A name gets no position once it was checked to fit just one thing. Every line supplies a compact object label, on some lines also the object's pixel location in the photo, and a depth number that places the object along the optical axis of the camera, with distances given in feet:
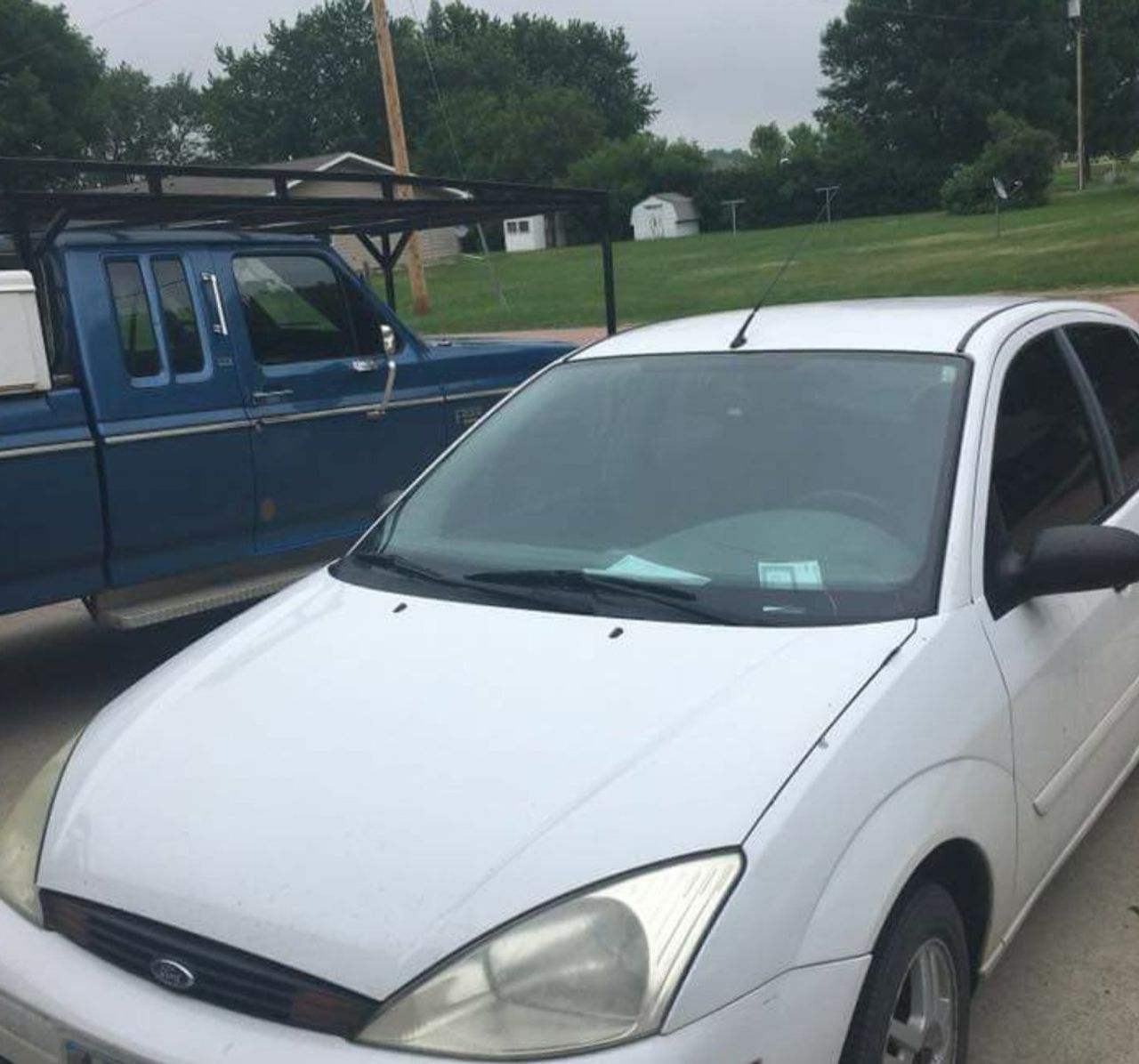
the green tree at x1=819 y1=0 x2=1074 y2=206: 221.66
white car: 6.23
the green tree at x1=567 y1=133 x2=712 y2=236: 238.68
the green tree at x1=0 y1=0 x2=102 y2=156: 180.34
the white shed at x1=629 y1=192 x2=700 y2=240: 224.12
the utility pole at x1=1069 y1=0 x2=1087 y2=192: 204.54
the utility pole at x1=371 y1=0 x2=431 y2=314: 79.46
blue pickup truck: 16.71
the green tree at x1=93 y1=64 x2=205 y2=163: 253.44
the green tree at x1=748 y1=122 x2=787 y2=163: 267.76
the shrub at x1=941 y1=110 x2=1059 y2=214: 168.86
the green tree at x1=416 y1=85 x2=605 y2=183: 253.44
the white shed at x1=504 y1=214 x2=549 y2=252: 228.43
